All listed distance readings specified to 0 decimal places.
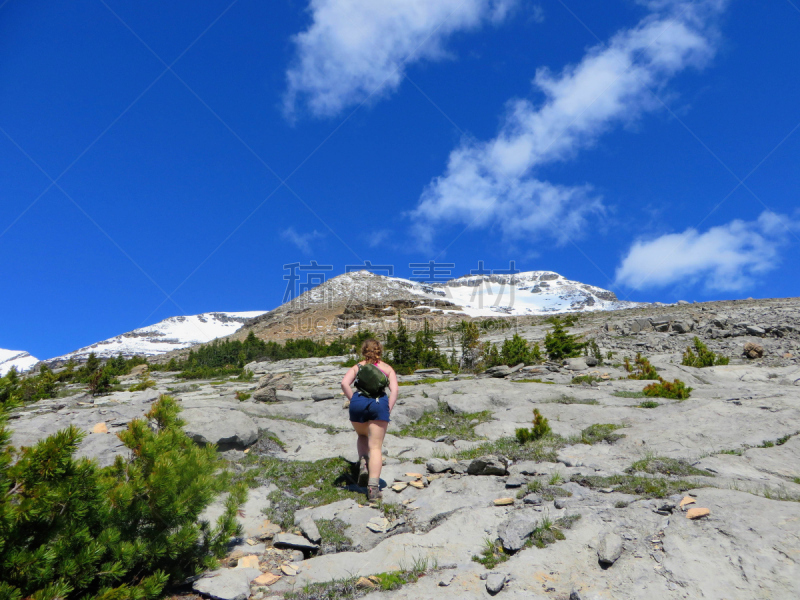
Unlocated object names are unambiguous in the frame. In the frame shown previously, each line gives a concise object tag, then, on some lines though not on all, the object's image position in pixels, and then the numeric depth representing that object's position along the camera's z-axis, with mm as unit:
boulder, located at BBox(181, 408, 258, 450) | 7590
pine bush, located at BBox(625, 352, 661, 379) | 15551
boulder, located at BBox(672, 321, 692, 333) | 29353
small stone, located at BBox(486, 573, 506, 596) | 3361
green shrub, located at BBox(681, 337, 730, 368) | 19125
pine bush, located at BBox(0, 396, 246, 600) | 2799
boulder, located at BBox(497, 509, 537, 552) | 3995
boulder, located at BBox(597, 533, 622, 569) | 3527
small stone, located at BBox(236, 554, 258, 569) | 4141
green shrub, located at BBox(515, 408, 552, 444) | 8102
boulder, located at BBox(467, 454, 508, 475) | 6176
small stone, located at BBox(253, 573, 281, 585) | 3832
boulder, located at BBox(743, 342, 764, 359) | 20702
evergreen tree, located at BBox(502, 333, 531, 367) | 23047
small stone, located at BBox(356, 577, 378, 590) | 3604
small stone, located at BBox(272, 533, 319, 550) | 4445
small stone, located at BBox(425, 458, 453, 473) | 6672
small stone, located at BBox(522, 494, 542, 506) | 4910
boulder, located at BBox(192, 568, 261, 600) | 3576
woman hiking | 6004
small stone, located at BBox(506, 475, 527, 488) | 5594
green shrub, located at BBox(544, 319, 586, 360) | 23125
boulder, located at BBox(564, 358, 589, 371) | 19739
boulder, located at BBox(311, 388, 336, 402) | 13977
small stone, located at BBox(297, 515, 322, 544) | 4559
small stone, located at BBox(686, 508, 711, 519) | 3990
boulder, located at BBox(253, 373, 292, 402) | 14309
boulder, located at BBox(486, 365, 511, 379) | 20130
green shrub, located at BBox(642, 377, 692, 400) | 11555
